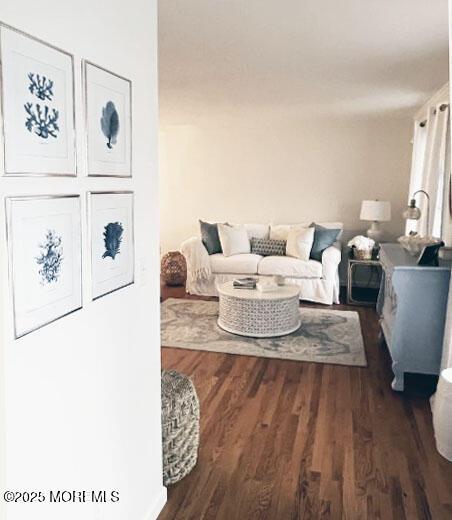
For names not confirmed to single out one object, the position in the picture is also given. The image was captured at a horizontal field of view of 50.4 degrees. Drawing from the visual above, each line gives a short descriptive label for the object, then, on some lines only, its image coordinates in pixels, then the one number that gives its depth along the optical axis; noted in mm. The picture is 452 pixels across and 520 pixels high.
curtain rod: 3910
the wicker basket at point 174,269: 6695
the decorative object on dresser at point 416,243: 3680
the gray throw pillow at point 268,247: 6219
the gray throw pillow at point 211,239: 6215
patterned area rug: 4094
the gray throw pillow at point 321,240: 5914
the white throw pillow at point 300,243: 5840
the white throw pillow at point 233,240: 6102
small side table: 5754
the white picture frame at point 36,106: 1113
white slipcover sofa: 5730
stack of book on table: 4828
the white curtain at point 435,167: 4062
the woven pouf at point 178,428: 2289
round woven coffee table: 4488
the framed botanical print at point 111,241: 1528
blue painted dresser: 3275
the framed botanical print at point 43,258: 1168
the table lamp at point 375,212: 6039
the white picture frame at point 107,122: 1464
